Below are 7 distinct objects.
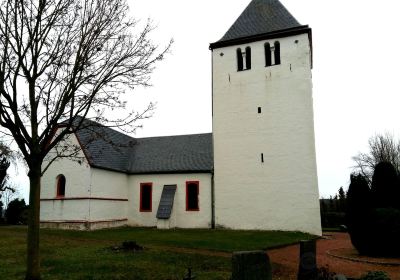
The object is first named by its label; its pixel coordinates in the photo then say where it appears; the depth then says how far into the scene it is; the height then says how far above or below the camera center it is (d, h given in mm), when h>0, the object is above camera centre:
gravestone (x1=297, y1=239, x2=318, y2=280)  9469 -1826
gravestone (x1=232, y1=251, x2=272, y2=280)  6559 -1312
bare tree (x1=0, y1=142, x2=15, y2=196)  32156 +2549
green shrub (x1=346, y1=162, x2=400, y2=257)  14078 -821
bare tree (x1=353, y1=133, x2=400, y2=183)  46103 +4942
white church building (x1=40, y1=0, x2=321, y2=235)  23234 +1901
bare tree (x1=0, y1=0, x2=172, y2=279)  8367 +3022
